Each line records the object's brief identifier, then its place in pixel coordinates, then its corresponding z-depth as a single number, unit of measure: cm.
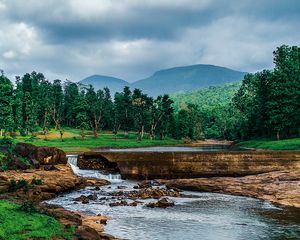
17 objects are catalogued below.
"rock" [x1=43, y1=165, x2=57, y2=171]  5304
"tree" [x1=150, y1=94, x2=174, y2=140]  14900
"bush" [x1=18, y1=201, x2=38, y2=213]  2923
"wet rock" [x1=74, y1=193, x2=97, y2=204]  4163
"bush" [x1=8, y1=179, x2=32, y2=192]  4083
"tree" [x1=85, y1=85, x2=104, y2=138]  14748
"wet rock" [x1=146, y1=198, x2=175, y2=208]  3906
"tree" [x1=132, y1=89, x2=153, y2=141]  14250
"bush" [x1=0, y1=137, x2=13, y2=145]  5706
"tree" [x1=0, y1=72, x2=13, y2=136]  10684
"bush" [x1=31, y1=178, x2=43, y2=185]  4366
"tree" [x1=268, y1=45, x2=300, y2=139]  9762
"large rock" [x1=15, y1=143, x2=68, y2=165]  5466
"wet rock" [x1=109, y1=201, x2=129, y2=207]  3954
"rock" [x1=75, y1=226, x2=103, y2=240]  2459
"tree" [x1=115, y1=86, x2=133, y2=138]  15262
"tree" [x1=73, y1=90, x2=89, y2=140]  13888
